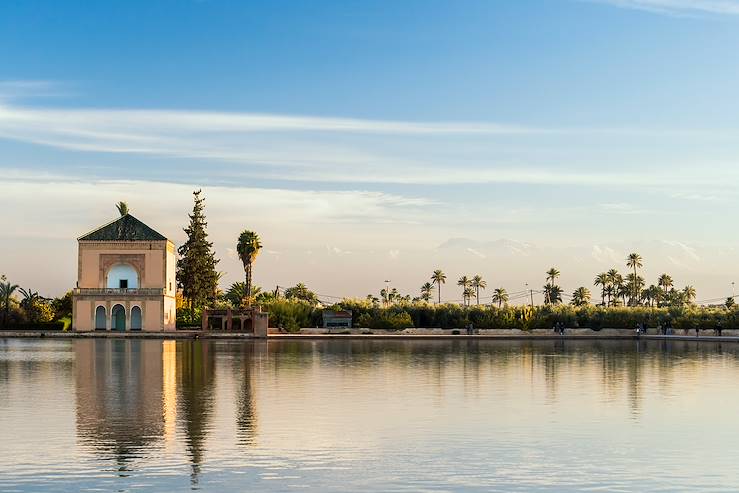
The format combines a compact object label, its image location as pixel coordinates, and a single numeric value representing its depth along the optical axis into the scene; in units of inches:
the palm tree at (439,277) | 6328.7
